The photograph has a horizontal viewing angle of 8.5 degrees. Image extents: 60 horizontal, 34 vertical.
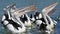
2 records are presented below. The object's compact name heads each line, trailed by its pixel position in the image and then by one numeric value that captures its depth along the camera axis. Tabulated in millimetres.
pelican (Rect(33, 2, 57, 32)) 22586
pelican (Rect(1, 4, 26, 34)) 22375
